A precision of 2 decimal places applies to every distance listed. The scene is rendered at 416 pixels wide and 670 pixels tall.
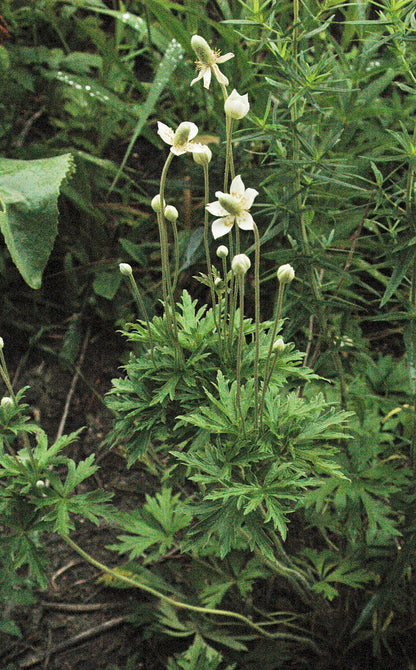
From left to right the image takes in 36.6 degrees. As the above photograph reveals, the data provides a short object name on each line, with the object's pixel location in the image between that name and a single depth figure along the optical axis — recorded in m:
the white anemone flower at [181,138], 0.76
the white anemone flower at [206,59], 0.77
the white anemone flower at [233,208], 0.70
